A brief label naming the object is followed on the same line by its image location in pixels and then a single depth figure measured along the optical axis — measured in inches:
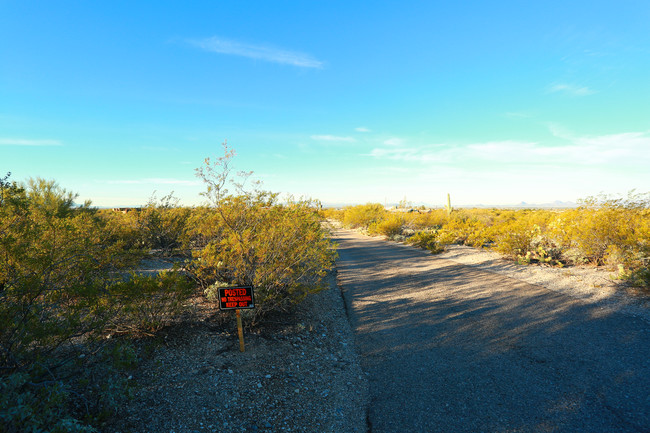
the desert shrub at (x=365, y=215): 1338.6
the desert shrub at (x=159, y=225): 524.7
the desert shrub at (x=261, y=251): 223.3
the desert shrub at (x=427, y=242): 625.1
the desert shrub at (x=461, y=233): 615.9
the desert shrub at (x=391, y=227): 949.2
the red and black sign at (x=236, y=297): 179.5
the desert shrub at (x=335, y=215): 1858.6
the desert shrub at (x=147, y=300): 169.8
